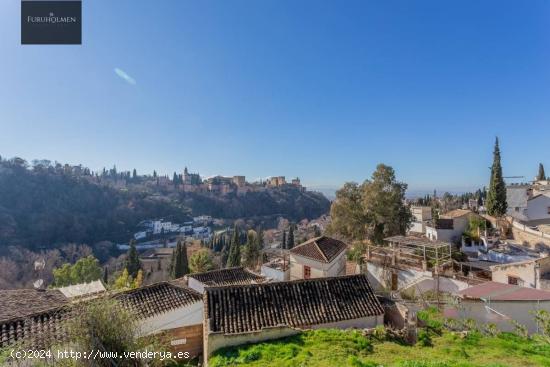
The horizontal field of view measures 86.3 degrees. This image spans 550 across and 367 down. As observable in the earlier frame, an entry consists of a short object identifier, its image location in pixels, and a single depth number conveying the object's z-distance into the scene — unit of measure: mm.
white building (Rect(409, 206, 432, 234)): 34188
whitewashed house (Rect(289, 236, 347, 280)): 17922
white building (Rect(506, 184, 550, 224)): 27938
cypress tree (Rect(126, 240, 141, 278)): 38169
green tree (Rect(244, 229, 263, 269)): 39228
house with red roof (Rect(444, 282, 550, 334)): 10094
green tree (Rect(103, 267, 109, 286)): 41656
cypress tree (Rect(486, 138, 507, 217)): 25938
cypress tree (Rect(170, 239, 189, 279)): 36938
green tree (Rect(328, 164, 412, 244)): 22750
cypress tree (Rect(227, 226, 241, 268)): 39438
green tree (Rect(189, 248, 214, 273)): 34969
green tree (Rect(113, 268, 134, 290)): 27242
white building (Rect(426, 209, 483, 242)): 26281
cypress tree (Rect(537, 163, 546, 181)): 49794
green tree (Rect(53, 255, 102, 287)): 28562
